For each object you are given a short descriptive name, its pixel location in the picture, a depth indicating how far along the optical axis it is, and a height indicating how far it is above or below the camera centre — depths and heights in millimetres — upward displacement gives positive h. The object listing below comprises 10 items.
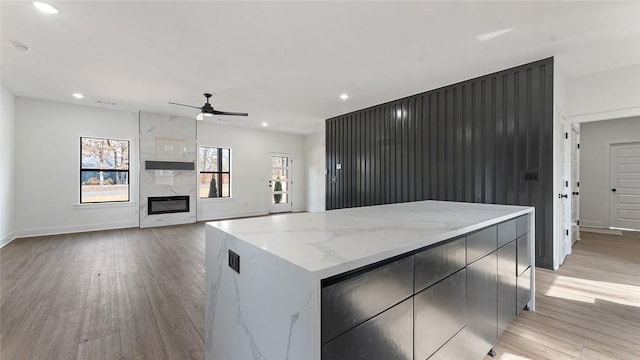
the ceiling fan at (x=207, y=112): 4855 +1238
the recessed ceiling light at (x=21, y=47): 3192 +1621
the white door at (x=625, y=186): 5941 -154
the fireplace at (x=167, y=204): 6758 -668
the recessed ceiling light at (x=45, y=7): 2445 +1608
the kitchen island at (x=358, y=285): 897 -460
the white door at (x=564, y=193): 3861 -215
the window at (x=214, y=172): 7797 +210
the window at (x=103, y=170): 6141 +209
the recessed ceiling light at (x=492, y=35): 2914 +1631
